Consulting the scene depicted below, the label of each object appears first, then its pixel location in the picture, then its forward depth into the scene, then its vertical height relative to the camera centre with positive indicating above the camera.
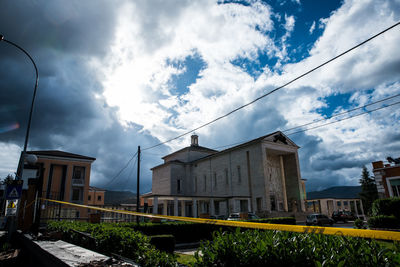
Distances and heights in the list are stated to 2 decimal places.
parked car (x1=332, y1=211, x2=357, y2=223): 35.61 -2.85
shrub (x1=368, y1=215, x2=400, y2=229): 15.59 -1.66
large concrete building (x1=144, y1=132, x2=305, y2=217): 37.22 +3.40
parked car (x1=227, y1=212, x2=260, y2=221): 26.05 -1.87
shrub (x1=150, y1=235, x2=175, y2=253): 10.40 -1.79
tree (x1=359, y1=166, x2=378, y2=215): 57.60 +1.39
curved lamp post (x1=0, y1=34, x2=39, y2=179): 13.34 +5.74
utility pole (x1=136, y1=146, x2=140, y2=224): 27.11 +1.81
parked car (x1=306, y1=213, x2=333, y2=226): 29.11 -2.72
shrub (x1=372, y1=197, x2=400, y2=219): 16.25 -0.77
